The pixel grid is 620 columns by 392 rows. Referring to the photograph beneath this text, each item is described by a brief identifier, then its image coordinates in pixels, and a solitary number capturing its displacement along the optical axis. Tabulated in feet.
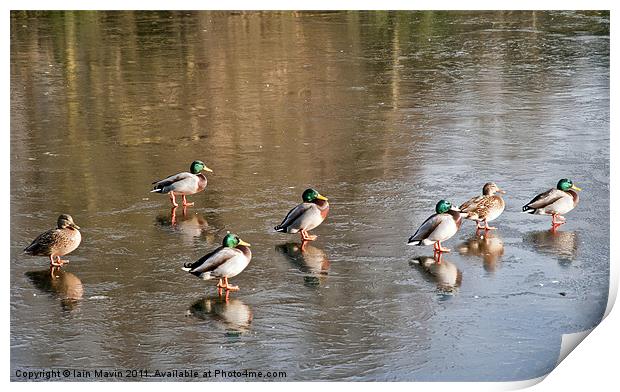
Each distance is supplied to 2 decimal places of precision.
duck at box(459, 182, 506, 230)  56.08
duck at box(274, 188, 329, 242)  54.70
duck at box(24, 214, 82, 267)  51.70
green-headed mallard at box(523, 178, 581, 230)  57.26
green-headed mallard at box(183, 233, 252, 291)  48.65
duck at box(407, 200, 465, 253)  52.75
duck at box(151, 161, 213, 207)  60.49
